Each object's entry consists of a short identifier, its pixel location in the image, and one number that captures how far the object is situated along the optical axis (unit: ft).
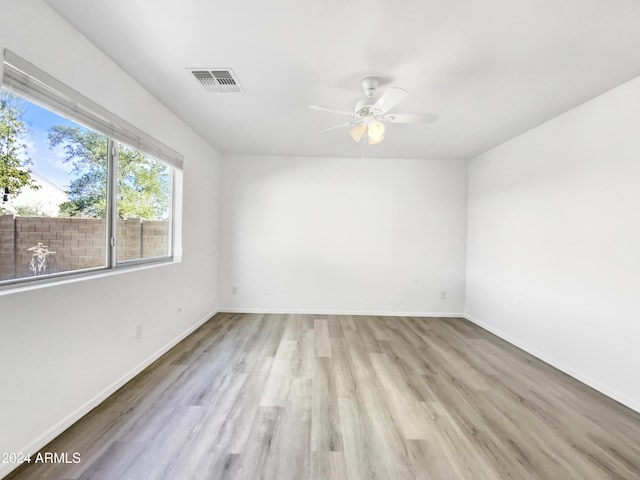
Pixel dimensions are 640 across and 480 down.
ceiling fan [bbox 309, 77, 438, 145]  7.27
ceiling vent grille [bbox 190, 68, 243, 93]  7.25
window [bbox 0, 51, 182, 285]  5.02
